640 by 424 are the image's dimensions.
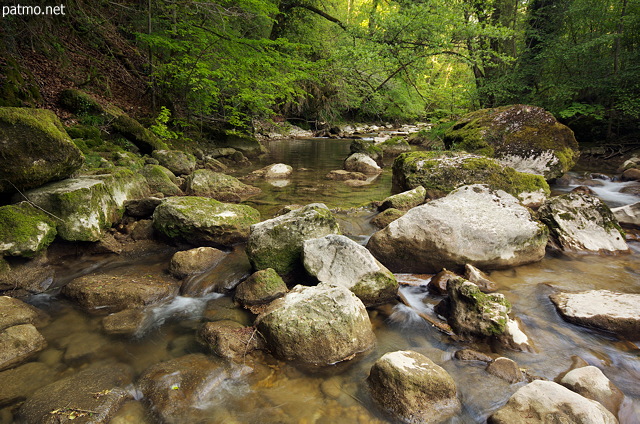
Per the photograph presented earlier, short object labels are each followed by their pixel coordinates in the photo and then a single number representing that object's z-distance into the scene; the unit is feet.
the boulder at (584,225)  16.82
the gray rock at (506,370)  8.77
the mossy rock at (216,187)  24.24
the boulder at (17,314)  10.11
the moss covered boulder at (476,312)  10.16
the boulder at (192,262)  14.15
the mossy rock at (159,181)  23.35
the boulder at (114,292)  11.82
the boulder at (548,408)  6.73
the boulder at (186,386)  7.77
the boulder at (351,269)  11.93
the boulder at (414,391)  7.74
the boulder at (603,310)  10.44
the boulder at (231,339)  9.70
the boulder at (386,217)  19.80
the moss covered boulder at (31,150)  12.64
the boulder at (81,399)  7.23
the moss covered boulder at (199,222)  15.94
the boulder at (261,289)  12.11
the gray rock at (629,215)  19.44
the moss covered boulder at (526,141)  27.91
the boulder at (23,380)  7.82
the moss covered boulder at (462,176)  22.85
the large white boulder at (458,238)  14.39
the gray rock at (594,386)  7.83
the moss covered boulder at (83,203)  13.93
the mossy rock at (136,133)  30.37
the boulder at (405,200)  21.88
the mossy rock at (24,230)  12.22
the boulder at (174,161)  30.45
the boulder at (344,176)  34.42
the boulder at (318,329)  9.39
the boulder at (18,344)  8.88
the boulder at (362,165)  38.47
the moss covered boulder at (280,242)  13.55
